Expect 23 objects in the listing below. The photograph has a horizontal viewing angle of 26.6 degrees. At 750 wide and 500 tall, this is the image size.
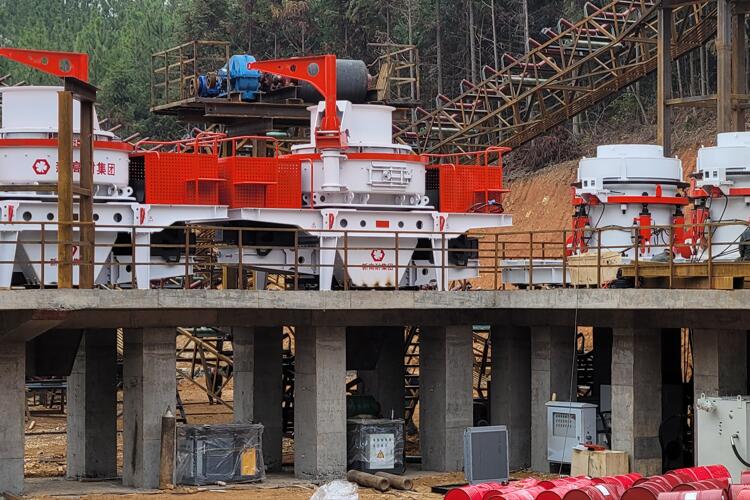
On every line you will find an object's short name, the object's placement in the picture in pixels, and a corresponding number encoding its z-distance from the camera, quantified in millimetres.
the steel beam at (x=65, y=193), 28141
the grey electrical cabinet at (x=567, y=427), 31594
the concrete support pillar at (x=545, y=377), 32875
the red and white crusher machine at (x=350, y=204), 32625
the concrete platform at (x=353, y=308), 27688
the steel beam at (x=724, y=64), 38875
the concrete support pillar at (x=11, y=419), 28594
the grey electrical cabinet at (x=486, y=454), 28938
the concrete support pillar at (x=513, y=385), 34312
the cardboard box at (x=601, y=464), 29859
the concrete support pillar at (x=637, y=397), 30438
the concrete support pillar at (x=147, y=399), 30141
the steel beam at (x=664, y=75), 40156
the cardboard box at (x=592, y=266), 30297
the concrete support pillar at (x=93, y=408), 32844
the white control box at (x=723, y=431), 27781
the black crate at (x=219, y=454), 30562
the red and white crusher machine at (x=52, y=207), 30062
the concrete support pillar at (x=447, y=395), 33094
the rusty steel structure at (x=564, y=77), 46844
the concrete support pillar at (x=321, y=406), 31203
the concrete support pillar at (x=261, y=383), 34312
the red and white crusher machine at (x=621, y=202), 33125
